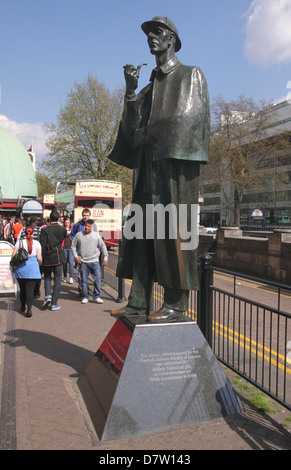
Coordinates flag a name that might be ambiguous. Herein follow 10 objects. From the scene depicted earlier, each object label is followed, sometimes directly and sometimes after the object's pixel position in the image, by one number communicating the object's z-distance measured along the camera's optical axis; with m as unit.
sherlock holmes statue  3.44
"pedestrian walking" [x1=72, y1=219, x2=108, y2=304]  8.93
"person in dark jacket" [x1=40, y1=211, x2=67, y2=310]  8.25
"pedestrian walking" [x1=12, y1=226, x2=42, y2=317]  7.68
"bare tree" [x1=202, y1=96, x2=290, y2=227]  36.31
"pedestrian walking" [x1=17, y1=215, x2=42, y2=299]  8.09
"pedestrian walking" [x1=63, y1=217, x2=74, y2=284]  11.78
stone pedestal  3.25
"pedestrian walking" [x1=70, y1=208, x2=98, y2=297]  9.58
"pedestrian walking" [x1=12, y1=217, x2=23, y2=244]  14.44
